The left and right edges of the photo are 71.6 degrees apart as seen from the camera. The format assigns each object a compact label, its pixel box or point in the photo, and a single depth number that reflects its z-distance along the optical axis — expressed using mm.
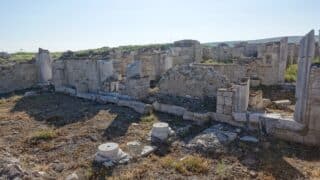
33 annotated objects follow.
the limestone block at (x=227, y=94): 7523
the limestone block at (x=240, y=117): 7229
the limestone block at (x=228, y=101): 7529
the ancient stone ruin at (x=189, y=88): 6410
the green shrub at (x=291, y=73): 12715
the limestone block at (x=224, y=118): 7437
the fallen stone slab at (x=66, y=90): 12101
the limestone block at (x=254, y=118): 7047
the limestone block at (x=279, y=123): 6504
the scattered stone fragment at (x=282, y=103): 8945
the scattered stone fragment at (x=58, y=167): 5449
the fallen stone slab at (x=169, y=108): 8478
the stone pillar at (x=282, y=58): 12454
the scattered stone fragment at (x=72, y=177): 4951
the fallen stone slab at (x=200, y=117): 7800
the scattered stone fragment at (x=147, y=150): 5974
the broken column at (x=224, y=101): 7541
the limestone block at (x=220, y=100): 7676
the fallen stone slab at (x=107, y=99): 10174
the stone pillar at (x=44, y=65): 14010
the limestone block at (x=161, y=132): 6592
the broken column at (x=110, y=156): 5600
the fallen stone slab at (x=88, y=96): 10992
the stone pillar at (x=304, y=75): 6339
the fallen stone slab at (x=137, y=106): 8840
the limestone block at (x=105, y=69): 11441
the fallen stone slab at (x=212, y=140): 6198
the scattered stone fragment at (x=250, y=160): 5547
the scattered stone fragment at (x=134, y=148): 5991
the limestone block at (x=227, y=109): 7547
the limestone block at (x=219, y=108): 7719
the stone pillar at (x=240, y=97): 7411
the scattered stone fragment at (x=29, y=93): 12209
